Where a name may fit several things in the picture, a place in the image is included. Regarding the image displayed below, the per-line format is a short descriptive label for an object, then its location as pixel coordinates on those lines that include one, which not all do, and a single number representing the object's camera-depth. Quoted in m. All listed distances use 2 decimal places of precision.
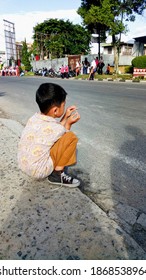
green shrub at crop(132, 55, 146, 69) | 20.84
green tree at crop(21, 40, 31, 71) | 57.28
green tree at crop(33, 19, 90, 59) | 49.59
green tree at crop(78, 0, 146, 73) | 20.17
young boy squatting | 2.11
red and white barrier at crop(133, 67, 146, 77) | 18.02
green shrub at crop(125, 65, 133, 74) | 25.78
